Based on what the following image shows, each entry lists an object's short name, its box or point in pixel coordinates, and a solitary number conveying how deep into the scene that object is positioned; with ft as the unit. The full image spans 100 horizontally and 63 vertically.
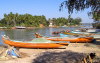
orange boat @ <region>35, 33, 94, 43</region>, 35.18
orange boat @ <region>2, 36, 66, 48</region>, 27.05
